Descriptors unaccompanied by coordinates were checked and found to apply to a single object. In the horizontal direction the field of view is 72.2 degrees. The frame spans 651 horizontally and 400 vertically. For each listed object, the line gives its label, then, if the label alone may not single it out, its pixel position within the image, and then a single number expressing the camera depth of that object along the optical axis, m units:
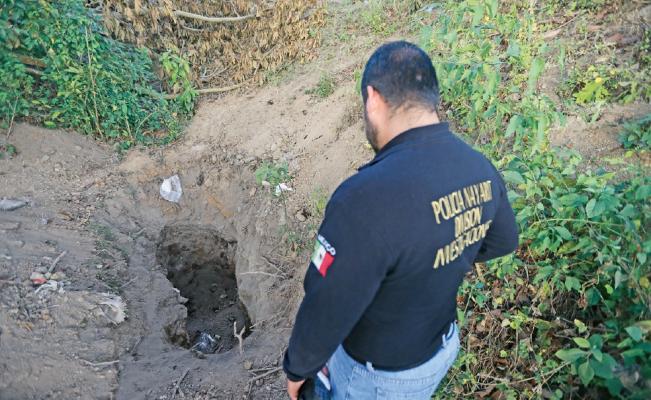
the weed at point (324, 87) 4.74
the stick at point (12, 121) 4.08
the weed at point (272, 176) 4.18
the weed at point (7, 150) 4.10
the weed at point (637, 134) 2.83
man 1.24
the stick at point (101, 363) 2.83
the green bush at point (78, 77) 4.01
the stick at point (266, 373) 2.92
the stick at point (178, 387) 2.84
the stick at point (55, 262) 3.23
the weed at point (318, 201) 3.80
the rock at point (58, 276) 3.20
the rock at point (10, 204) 3.66
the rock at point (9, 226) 3.43
